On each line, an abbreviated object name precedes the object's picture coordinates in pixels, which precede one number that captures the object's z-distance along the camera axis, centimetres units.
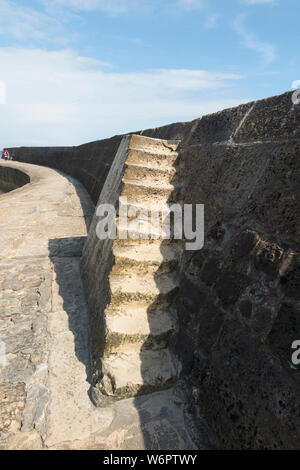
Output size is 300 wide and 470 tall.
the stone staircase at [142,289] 170
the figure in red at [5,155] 2141
